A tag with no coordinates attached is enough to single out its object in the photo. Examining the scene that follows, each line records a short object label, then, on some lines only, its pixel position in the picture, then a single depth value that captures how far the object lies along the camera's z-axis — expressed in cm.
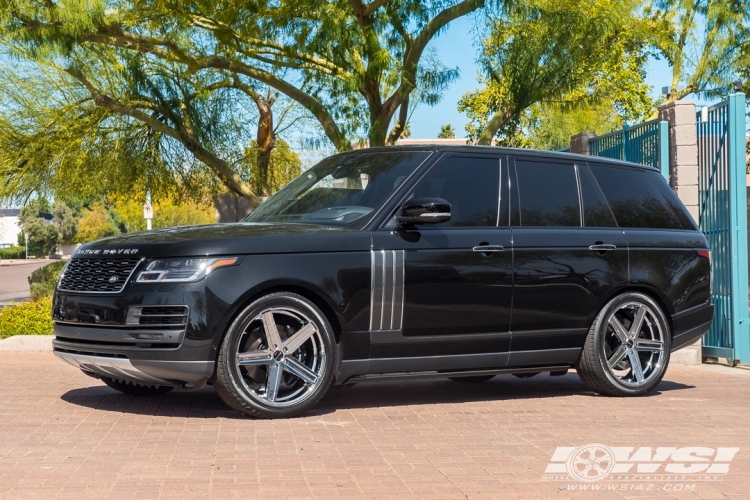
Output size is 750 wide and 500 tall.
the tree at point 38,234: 10769
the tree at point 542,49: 1628
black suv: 721
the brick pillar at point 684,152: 1231
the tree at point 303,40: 1504
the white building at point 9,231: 15277
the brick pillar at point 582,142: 1491
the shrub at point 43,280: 2258
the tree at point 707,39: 2802
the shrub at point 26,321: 1368
